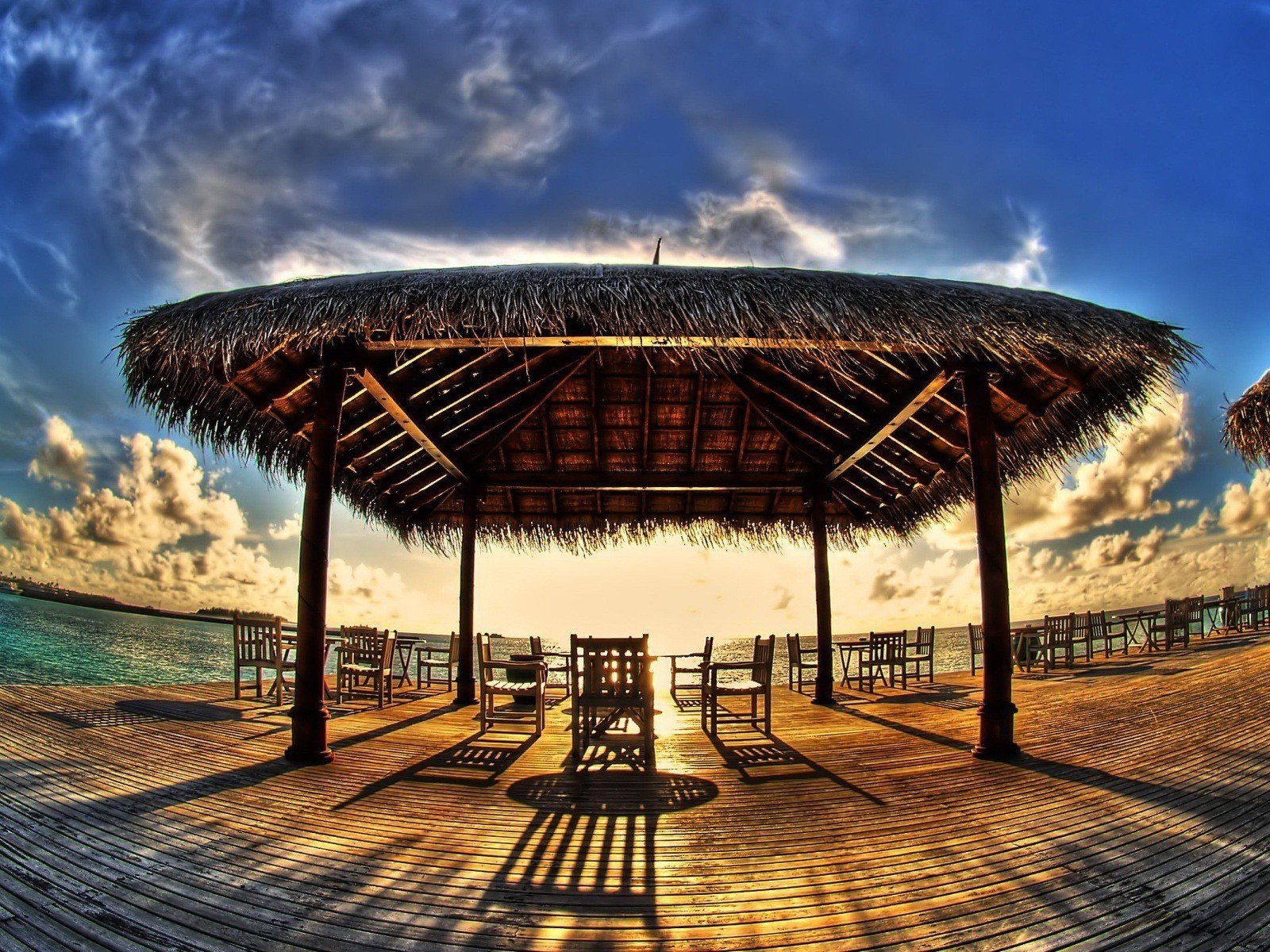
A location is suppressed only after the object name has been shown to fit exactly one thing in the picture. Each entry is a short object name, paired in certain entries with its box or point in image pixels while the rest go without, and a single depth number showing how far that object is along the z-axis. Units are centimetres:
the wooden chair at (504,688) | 545
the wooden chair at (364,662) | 763
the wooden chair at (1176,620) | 1242
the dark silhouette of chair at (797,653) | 935
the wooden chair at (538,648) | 742
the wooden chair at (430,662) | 923
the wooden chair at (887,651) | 962
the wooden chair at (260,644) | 713
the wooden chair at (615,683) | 472
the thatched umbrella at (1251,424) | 1026
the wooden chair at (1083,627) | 1095
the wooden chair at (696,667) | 645
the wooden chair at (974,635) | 952
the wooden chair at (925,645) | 1001
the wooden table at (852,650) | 946
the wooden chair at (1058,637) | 1073
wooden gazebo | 479
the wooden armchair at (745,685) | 559
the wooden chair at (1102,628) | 1108
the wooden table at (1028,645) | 1069
